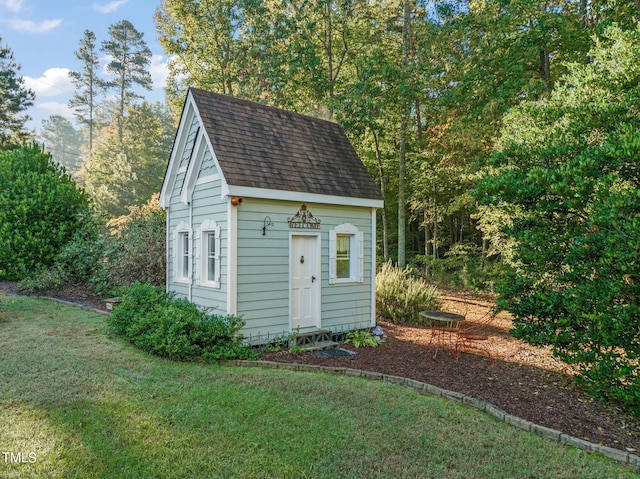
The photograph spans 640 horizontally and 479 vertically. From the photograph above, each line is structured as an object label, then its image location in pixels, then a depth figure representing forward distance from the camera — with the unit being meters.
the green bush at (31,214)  12.70
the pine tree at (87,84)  33.22
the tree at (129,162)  24.47
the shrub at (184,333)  6.09
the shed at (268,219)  6.97
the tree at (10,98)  21.61
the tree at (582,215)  4.29
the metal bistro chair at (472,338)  6.44
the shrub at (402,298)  10.15
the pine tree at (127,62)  32.19
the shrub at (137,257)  11.27
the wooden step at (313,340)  7.29
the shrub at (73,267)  11.82
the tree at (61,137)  59.72
